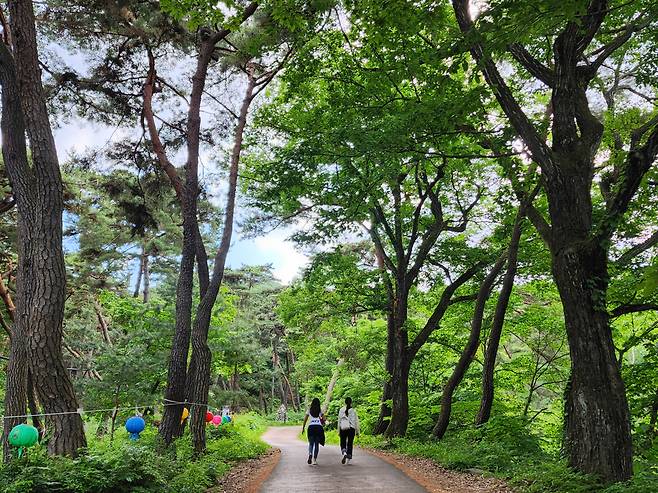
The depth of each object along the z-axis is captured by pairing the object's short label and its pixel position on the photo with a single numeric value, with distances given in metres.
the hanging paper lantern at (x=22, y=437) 5.87
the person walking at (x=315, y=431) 10.76
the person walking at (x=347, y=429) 10.76
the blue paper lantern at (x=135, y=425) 8.48
